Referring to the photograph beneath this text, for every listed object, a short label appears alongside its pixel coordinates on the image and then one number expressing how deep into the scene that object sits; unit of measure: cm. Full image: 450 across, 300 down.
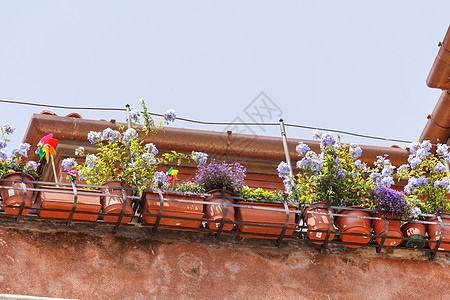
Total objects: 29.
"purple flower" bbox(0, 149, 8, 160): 1301
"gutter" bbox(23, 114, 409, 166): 1737
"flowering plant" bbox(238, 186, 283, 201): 1320
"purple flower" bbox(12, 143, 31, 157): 1329
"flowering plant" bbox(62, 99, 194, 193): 1306
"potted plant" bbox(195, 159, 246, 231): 1278
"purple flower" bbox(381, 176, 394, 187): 1360
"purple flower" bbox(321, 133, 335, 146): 1385
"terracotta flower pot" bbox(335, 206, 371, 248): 1310
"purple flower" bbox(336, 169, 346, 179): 1376
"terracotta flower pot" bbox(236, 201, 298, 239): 1283
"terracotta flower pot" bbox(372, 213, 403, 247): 1323
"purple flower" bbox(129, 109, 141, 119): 1381
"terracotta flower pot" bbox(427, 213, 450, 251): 1341
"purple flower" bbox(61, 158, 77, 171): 1341
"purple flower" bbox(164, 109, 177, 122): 1379
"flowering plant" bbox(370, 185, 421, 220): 1332
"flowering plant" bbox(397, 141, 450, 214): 1393
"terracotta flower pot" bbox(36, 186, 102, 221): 1213
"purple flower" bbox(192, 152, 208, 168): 1373
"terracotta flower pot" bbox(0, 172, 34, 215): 1207
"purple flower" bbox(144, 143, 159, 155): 1349
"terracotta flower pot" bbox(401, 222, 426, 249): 1336
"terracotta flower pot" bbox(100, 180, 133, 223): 1240
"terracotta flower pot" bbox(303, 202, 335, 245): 1301
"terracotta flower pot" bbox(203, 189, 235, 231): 1276
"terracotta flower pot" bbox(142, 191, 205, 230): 1250
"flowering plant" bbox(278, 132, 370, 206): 1361
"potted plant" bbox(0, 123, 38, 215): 1207
